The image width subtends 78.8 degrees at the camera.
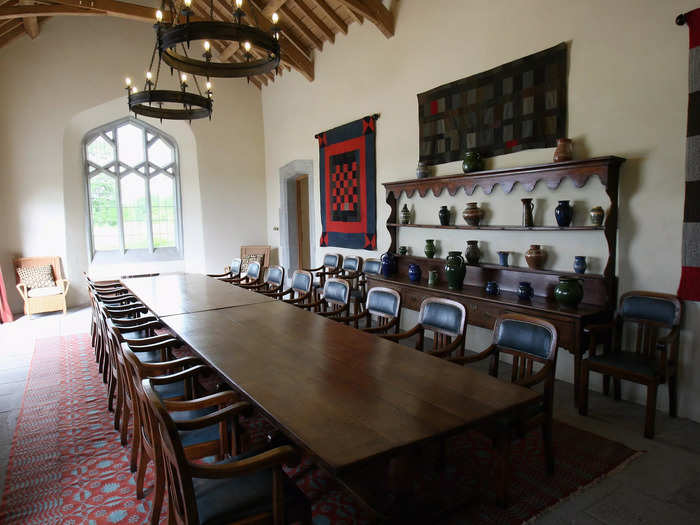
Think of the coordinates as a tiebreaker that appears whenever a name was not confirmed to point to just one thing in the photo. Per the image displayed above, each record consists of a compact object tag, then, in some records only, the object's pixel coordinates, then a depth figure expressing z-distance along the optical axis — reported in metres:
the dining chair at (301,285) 4.23
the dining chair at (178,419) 1.72
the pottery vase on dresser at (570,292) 3.18
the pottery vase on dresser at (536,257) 3.63
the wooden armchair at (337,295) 3.56
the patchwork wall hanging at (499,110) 3.56
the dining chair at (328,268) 5.94
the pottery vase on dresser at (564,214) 3.40
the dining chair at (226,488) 1.33
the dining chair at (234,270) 5.73
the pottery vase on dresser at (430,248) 4.69
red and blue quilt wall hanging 5.73
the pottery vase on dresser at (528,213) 3.69
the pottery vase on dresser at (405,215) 5.07
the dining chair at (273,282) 4.75
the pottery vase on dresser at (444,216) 4.44
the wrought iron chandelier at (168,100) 4.05
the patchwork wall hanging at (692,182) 2.71
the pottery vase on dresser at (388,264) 5.07
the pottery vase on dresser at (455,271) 4.05
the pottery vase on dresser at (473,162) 4.10
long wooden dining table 1.36
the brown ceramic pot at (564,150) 3.36
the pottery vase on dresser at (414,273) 4.62
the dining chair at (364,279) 5.30
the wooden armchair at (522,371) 1.94
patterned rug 2.03
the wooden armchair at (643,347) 2.62
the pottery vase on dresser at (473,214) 4.12
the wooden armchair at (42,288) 6.35
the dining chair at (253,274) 5.32
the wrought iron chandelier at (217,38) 2.61
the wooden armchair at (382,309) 2.97
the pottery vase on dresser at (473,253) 4.18
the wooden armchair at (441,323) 2.55
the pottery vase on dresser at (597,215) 3.17
